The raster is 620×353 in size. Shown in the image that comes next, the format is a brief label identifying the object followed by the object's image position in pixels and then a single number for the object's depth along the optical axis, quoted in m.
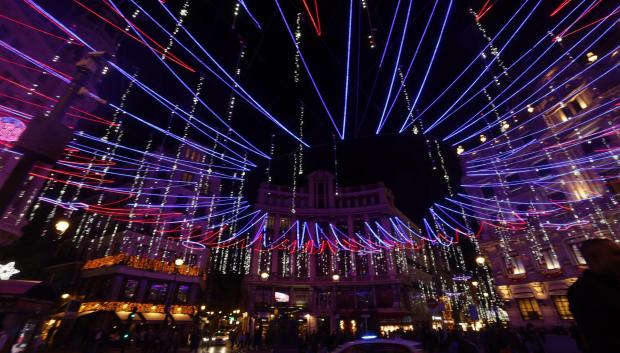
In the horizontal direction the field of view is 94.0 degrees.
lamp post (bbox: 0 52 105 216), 3.17
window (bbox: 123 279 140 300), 26.33
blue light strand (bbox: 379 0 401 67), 11.27
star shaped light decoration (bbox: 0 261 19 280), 16.56
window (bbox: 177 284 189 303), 30.30
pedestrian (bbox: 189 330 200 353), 18.98
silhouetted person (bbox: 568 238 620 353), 2.26
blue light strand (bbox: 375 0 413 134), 9.52
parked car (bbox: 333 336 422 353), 6.17
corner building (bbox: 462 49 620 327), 22.58
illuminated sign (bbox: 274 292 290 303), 38.04
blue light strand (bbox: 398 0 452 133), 9.36
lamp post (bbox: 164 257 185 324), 15.22
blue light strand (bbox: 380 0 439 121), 10.60
